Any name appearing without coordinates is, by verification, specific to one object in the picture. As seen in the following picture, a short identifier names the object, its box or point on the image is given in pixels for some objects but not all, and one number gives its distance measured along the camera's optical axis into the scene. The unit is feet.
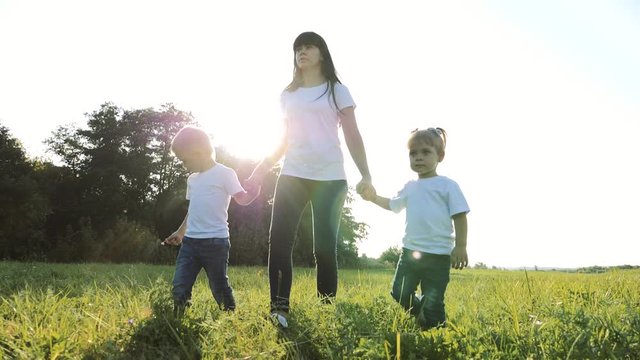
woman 13.30
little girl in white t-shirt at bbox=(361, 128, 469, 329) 11.90
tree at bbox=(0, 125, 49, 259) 82.99
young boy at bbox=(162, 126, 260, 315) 14.06
